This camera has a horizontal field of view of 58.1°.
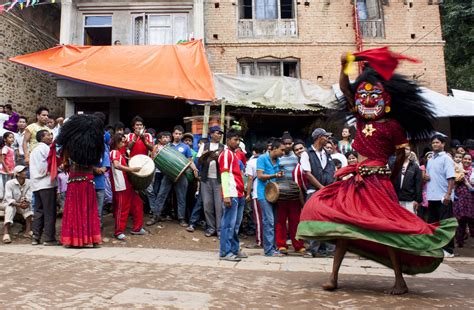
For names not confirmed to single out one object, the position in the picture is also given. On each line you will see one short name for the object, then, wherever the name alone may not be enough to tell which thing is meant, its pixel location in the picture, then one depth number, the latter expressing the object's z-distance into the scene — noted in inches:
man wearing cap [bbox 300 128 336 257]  262.7
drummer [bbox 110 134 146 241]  291.7
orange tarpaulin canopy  436.5
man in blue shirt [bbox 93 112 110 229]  276.4
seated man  279.1
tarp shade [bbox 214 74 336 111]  480.4
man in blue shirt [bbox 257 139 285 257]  264.7
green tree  724.7
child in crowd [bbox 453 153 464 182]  325.1
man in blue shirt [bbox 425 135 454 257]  289.1
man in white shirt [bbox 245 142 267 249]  293.7
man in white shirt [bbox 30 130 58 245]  266.5
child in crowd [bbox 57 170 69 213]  300.4
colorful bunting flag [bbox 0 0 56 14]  495.6
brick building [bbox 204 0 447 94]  580.4
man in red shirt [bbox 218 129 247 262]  240.2
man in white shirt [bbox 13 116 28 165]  346.0
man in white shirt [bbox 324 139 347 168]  308.1
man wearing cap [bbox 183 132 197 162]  369.4
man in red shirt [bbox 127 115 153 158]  331.9
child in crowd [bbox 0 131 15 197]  312.8
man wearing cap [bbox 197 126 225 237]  307.3
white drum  294.8
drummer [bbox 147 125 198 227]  330.3
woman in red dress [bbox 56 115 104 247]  254.4
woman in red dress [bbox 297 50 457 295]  150.9
